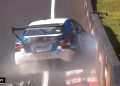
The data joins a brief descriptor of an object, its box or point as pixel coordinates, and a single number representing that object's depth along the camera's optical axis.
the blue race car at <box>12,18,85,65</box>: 27.81
